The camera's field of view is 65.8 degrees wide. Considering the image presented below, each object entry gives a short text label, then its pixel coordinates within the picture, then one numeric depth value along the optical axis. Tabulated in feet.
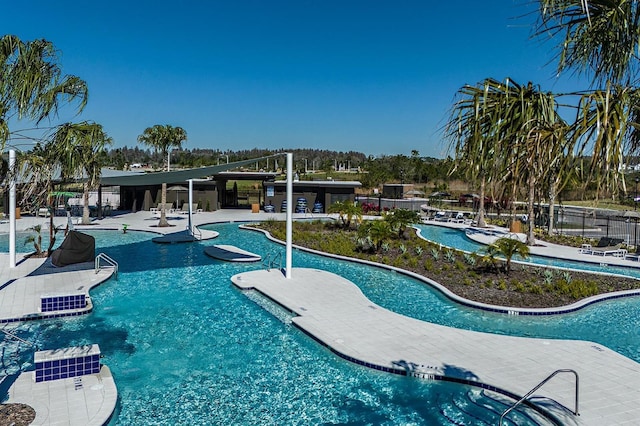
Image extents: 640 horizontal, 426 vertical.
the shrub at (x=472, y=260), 50.82
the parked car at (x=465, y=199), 136.05
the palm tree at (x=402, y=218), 65.10
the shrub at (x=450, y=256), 54.03
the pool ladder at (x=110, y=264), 46.20
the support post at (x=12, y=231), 43.11
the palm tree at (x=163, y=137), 114.42
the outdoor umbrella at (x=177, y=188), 107.65
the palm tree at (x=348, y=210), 76.14
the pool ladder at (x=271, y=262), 50.98
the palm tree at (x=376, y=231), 57.82
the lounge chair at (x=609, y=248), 59.31
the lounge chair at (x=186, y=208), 109.13
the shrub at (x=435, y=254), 54.49
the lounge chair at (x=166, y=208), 107.11
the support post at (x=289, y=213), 40.94
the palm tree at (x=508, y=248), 44.45
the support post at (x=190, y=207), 70.26
